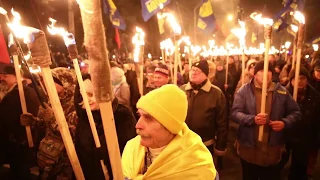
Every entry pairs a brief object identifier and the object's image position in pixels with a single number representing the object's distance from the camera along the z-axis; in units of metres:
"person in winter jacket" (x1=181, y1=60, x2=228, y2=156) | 4.00
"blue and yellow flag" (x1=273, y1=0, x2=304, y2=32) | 6.62
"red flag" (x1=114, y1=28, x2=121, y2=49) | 11.77
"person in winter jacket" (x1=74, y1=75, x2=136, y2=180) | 3.03
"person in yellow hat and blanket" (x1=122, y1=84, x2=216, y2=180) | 1.69
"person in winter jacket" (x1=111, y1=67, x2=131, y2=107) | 5.70
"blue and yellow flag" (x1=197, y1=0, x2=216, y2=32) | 8.42
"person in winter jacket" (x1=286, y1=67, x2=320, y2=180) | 4.36
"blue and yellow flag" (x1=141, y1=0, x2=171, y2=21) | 6.31
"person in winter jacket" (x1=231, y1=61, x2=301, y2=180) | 3.49
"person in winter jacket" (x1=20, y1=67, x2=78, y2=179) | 3.22
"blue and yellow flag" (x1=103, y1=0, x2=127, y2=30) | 7.85
